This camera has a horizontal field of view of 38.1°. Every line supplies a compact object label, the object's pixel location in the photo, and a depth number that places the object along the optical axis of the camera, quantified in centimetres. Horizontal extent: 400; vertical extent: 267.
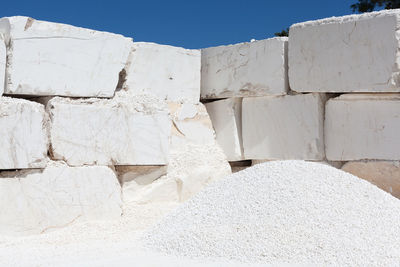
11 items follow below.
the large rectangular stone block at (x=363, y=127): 445
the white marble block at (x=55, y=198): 403
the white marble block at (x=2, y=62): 412
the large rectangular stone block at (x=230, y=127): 534
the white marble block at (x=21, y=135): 399
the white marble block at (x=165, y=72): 496
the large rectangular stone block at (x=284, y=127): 483
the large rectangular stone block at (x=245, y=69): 500
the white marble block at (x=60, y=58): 418
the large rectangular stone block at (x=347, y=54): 438
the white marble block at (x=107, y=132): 430
